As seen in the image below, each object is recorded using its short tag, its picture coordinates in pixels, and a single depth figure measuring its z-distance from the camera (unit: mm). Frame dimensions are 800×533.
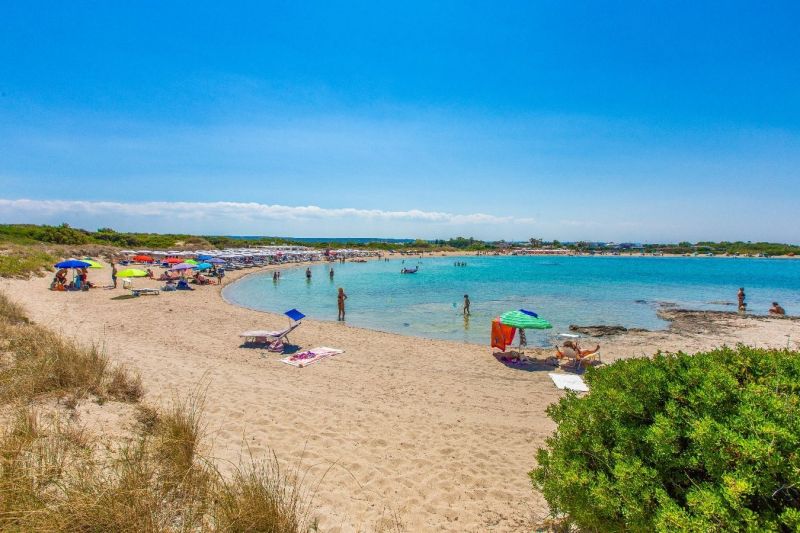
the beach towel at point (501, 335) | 12625
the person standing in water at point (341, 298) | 19359
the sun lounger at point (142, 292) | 22134
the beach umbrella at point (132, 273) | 21656
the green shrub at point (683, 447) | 2148
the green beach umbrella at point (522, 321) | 11781
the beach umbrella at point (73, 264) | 20984
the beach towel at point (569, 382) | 9748
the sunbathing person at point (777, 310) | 21016
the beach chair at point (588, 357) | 11621
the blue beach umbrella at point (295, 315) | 13023
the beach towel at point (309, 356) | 11102
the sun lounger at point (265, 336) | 12828
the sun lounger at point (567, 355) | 11844
